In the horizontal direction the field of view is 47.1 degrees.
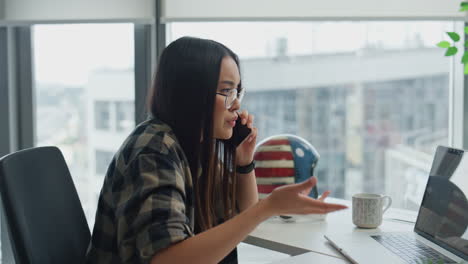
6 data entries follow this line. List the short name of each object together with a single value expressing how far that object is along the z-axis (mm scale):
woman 1023
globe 1695
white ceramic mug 1583
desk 1438
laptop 1309
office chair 1136
